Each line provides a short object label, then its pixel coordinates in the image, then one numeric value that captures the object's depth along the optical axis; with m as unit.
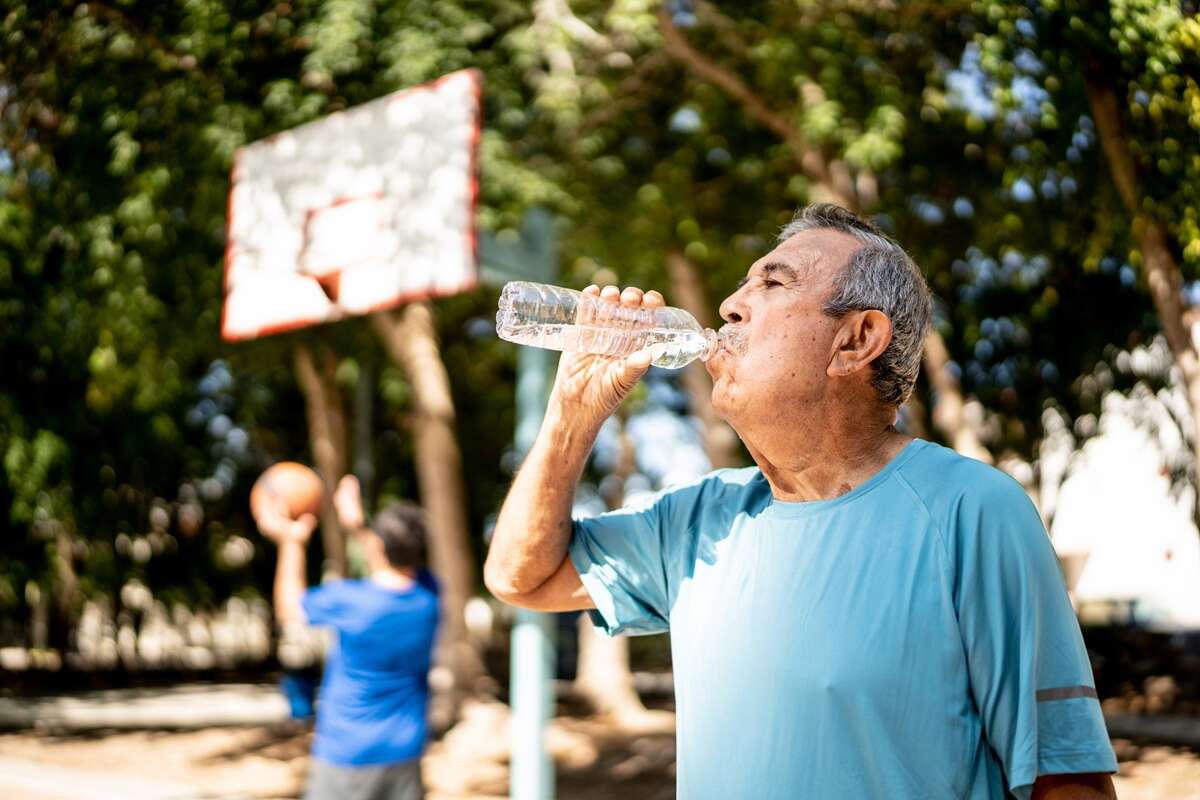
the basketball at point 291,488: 4.59
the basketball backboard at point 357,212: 6.16
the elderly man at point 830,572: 1.64
